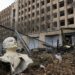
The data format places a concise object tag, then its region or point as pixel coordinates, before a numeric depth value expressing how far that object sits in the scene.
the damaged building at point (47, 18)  17.22
